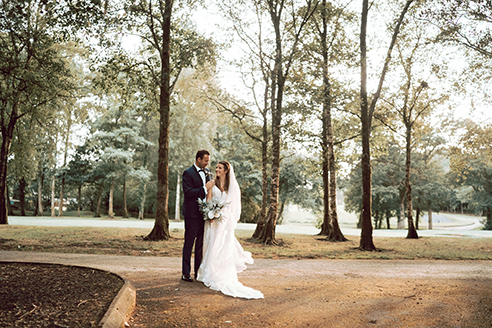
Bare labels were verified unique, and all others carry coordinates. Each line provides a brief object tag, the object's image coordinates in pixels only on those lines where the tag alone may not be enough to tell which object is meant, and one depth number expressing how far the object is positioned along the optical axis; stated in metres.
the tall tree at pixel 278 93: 15.79
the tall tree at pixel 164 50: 15.41
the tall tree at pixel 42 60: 9.52
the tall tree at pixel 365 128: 14.69
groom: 6.77
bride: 6.52
